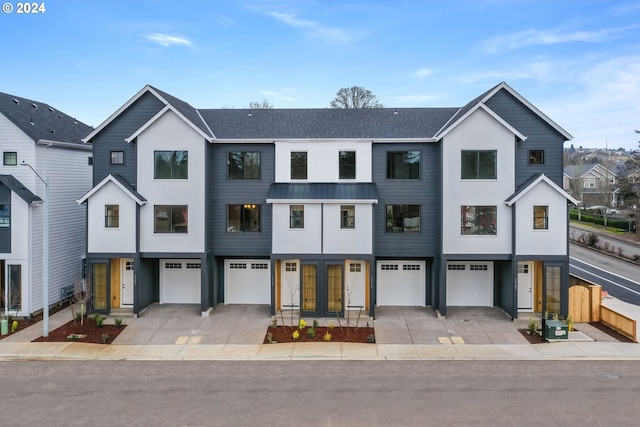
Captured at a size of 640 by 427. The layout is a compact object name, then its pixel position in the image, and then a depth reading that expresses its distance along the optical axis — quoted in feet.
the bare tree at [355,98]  167.43
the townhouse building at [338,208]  74.54
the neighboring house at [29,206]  74.38
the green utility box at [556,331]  63.36
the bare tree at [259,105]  182.44
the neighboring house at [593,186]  214.48
